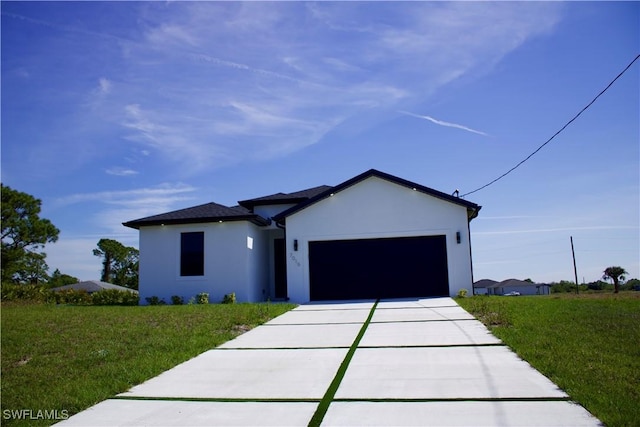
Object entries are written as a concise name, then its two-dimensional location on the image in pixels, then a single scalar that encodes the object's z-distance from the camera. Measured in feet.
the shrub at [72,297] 63.36
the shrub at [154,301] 57.31
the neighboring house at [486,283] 229.62
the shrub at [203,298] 55.67
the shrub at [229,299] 55.62
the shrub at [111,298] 60.91
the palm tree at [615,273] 115.65
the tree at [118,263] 180.24
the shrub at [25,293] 61.16
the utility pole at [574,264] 142.00
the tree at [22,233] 112.88
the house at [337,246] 55.21
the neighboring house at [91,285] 133.10
